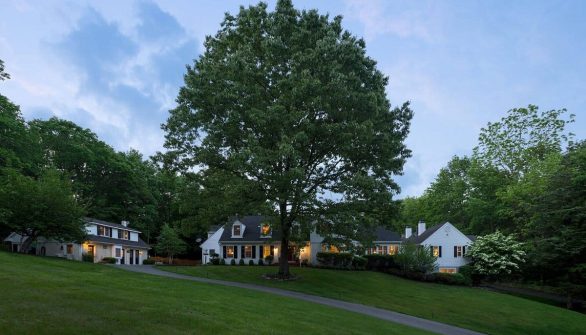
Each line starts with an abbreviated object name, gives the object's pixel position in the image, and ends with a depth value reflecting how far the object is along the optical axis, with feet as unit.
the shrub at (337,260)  165.17
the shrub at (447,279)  151.84
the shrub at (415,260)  157.58
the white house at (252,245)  177.27
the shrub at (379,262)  165.18
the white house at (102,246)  164.04
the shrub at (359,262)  164.35
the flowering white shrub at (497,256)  163.53
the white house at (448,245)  182.80
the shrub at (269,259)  171.53
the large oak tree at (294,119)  93.25
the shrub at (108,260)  171.94
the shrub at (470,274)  161.09
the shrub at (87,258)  156.25
